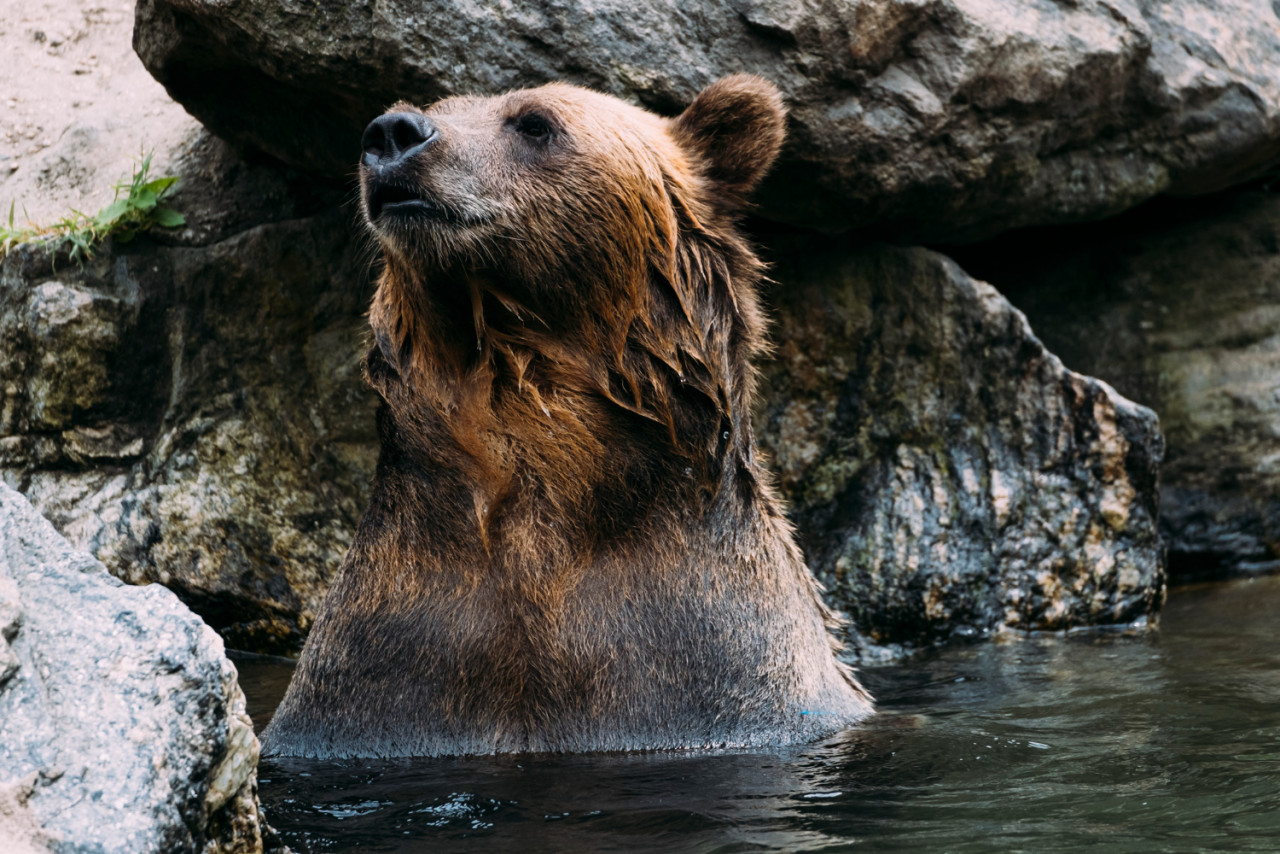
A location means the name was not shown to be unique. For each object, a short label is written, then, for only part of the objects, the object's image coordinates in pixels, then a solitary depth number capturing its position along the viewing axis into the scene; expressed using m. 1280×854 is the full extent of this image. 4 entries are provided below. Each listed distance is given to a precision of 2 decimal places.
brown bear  8.20
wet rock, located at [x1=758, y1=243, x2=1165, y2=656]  12.73
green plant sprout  12.05
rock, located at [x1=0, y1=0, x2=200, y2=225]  12.92
